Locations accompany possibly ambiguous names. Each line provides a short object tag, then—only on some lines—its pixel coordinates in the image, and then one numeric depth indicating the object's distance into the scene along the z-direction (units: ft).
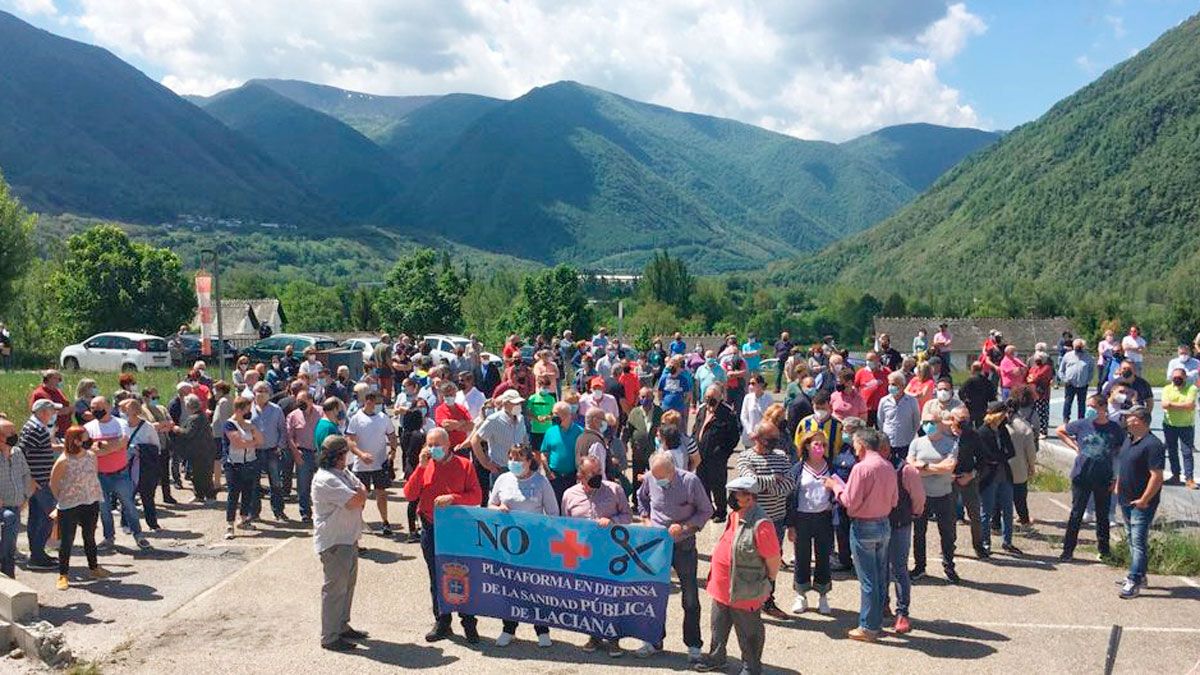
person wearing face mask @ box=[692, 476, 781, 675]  23.40
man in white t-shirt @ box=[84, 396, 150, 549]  37.09
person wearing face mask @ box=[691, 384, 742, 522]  35.88
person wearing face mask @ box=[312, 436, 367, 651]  27.25
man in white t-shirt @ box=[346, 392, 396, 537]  38.19
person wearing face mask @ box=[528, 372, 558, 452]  40.91
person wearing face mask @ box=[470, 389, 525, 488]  35.83
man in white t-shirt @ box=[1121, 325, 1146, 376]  57.62
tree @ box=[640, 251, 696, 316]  422.41
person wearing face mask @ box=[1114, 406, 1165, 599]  31.27
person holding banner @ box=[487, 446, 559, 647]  28.02
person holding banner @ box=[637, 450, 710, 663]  26.14
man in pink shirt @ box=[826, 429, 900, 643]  26.81
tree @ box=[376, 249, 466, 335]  206.59
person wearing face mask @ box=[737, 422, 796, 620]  27.45
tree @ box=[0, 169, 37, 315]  128.26
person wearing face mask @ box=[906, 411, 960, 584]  32.76
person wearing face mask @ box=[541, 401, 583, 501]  33.78
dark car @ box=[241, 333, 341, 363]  107.96
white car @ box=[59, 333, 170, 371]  111.04
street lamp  74.92
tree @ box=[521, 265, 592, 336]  230.27
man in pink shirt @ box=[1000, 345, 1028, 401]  54.44
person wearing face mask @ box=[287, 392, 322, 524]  40.83
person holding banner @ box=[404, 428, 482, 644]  28.48
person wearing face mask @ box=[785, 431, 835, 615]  29.25
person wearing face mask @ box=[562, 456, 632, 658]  27.09
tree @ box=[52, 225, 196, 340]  173.47
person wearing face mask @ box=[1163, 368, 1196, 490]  44.47
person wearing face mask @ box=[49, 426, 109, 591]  32.91
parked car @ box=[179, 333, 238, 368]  117.57
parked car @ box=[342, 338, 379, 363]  109.70
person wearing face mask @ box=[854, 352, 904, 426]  48.21
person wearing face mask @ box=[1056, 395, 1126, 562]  33.96
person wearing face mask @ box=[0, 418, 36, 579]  31.96
